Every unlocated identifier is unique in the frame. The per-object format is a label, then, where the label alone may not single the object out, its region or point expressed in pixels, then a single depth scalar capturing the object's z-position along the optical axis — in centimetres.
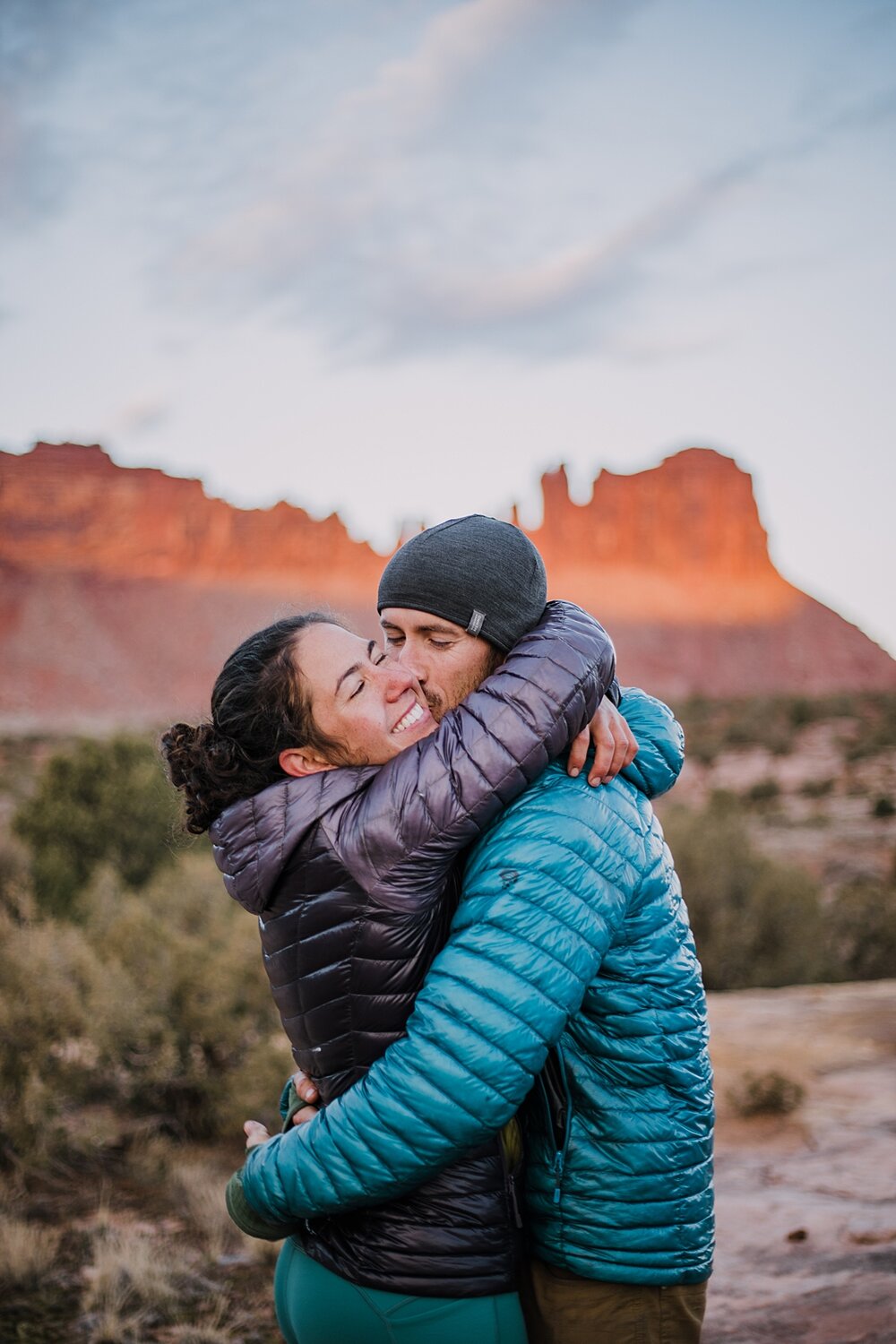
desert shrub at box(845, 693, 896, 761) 2380
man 142
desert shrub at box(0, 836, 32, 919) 825
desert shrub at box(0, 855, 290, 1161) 494
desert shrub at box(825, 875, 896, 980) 980
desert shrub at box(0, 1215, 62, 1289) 392
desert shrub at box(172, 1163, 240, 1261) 432
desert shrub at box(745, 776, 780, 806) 2050
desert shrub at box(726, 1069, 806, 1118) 541
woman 152
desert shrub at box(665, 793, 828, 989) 927
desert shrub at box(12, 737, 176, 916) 1041
